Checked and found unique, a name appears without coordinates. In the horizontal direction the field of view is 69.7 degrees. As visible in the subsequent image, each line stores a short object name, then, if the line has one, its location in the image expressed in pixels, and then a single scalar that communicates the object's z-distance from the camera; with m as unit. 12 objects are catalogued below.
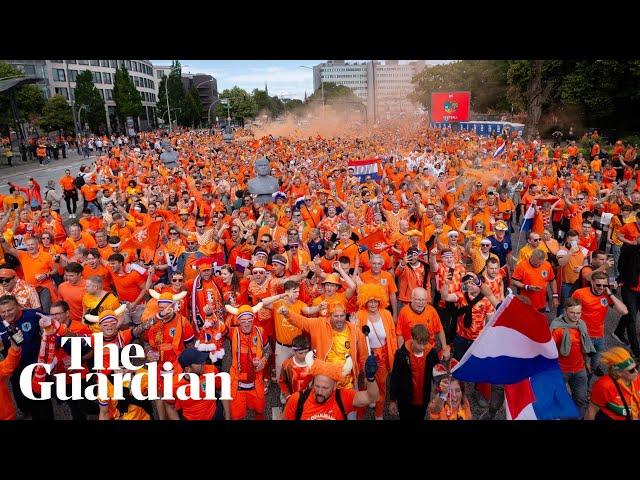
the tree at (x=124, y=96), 51.44
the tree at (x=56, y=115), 45.44
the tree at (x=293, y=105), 74.29
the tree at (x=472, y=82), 53.38
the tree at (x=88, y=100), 47.25
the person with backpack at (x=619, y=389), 3.31
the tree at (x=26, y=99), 39.12
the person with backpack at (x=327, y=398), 3.33
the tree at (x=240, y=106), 78.39
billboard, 40.34
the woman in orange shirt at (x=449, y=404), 3.48
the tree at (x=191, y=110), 71.69
